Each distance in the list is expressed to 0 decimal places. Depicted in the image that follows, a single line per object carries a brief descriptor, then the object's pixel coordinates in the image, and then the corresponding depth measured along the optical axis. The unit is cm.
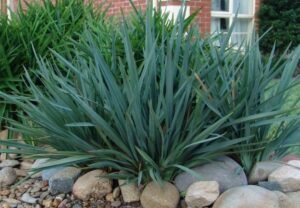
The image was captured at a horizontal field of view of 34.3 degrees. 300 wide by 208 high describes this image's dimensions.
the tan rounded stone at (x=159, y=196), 251
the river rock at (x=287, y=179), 262
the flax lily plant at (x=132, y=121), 251
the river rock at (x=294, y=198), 255
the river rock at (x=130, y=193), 265
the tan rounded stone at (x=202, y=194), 242
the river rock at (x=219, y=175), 257
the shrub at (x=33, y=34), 392
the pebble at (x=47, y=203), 277
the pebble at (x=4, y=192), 299
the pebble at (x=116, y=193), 271
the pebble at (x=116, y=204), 266
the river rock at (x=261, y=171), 271
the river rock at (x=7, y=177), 310
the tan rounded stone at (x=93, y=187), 271
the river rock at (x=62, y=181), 280
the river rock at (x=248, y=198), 233
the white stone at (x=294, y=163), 278
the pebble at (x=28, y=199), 283
